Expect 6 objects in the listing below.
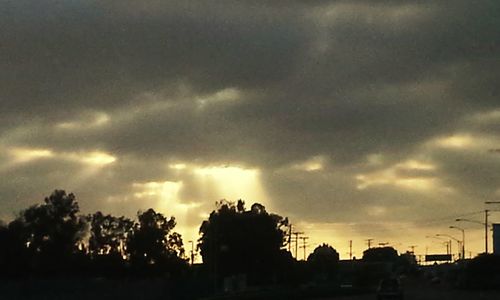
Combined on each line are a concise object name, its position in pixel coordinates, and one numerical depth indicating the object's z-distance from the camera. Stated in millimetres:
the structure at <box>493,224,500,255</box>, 154988
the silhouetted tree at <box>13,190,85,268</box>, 111438
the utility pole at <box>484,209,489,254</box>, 144000
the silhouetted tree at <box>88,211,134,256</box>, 133500
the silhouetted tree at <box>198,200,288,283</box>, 152500
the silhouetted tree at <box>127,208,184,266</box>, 135750
